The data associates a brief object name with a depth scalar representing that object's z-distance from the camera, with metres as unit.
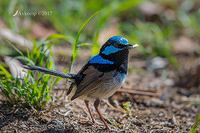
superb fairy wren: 6.75
